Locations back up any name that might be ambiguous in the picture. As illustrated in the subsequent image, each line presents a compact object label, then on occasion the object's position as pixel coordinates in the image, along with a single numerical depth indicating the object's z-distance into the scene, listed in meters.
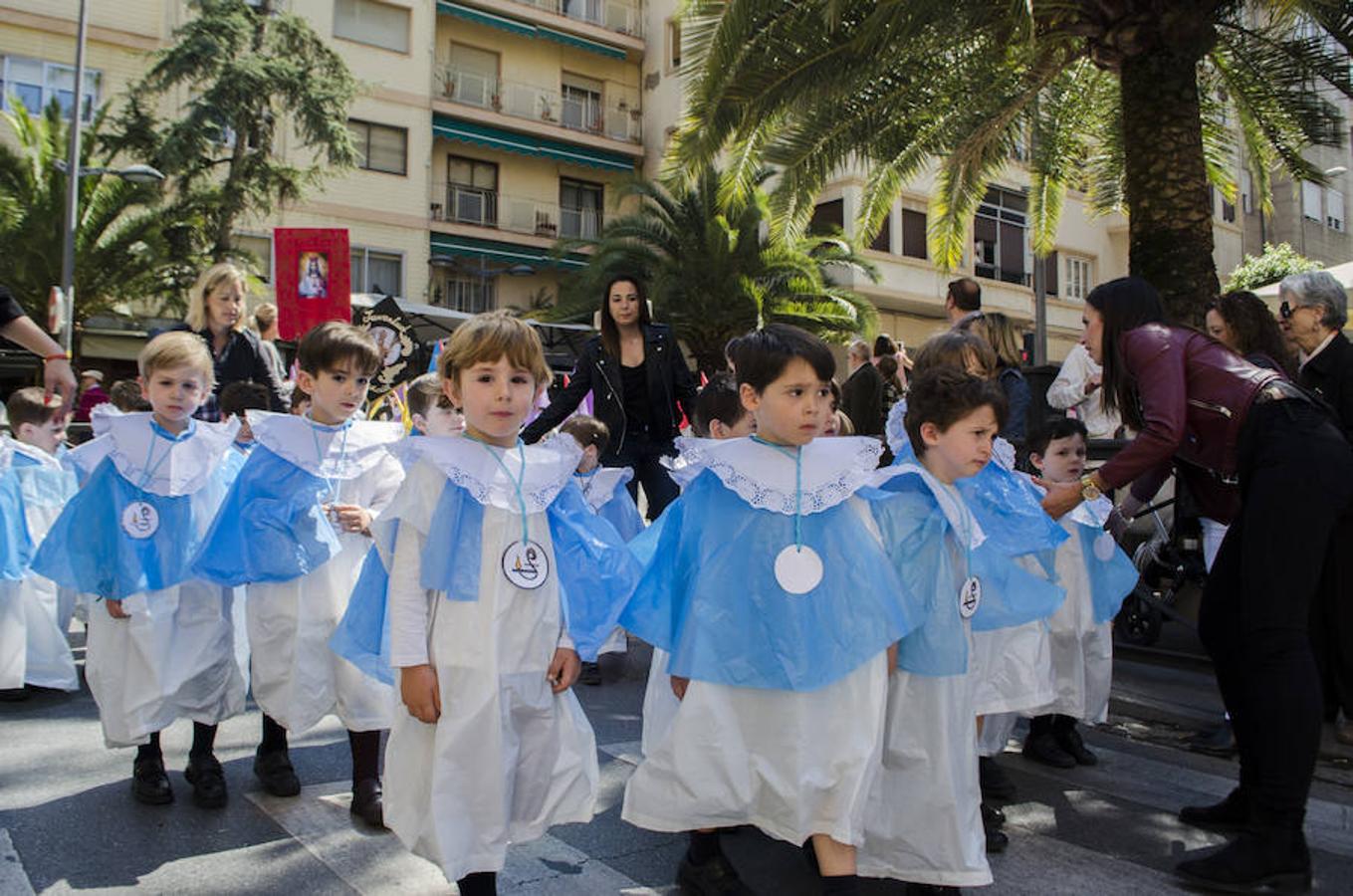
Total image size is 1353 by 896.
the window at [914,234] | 27.36
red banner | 10.90
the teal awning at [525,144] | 28.89
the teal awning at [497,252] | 28.81
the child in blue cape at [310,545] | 3.79
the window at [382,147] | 27.69
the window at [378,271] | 27.48
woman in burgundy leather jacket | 3.31
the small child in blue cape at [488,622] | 2.79
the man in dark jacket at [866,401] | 8.16
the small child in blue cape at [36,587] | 5.39
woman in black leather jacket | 6.37
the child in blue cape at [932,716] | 2.97
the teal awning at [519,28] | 28.60
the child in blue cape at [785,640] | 2.84
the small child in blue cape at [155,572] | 3.95
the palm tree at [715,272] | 22.03
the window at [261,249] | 25.03
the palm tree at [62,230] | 19.84
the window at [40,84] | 23.67
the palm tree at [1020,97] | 7.63
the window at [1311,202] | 31.14
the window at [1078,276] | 30.62
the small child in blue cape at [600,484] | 6.04
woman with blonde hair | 5.81
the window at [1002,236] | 28.19
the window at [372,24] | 27.27
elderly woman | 4.64
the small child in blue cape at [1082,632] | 4.57
